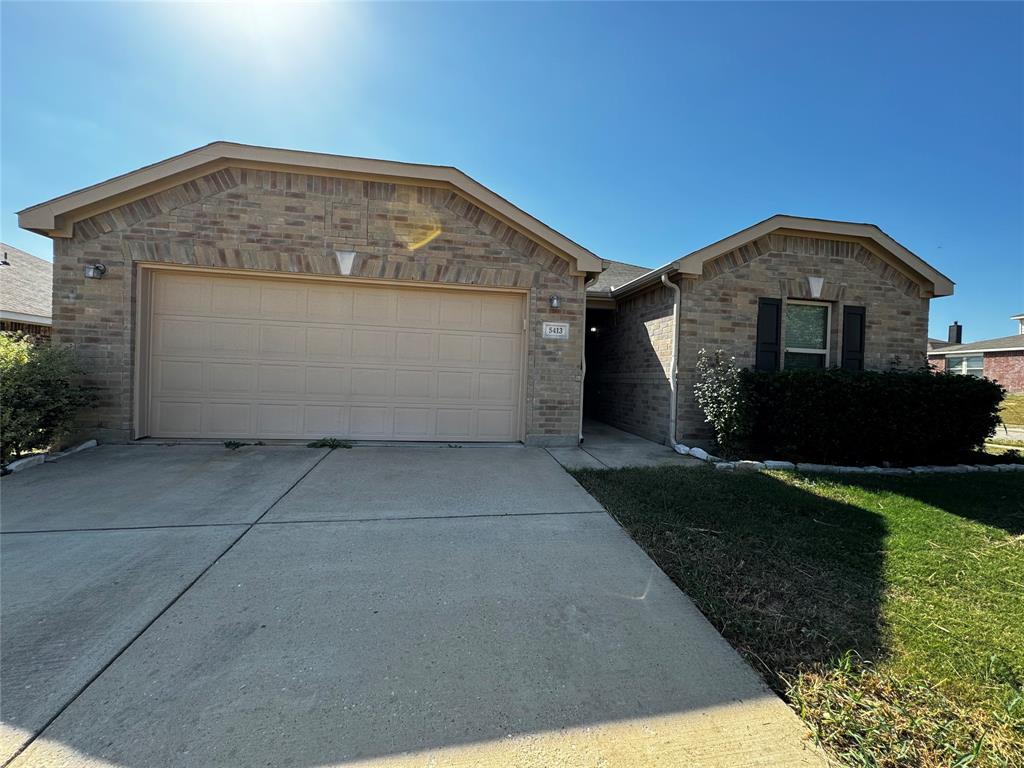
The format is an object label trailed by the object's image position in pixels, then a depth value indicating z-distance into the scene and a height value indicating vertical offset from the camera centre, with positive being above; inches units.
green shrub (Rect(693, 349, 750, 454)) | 253.3 -10.8
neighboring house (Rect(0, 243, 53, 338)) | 342.0 +53.8
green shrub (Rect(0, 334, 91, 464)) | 195.9 -18.9
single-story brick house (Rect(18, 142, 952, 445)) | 244.4 +43.1
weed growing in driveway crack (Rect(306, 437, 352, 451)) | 255.1 -45.5
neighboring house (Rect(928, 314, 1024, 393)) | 802.2 +62.3
